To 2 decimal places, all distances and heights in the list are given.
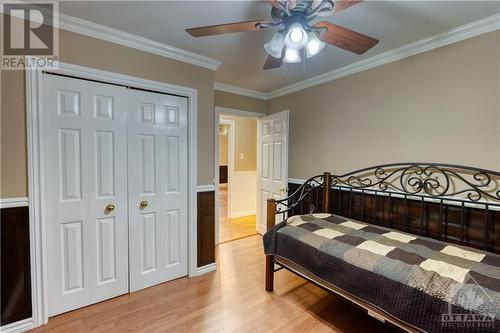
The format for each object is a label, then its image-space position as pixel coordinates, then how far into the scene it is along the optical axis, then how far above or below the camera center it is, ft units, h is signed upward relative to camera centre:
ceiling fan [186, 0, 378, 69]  4.26 +2.63
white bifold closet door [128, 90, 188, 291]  7.36 -0.87
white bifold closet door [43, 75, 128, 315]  6.15 -0.81
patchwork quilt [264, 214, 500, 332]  3.76 -2.12
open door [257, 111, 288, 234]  11.07 +0.07
